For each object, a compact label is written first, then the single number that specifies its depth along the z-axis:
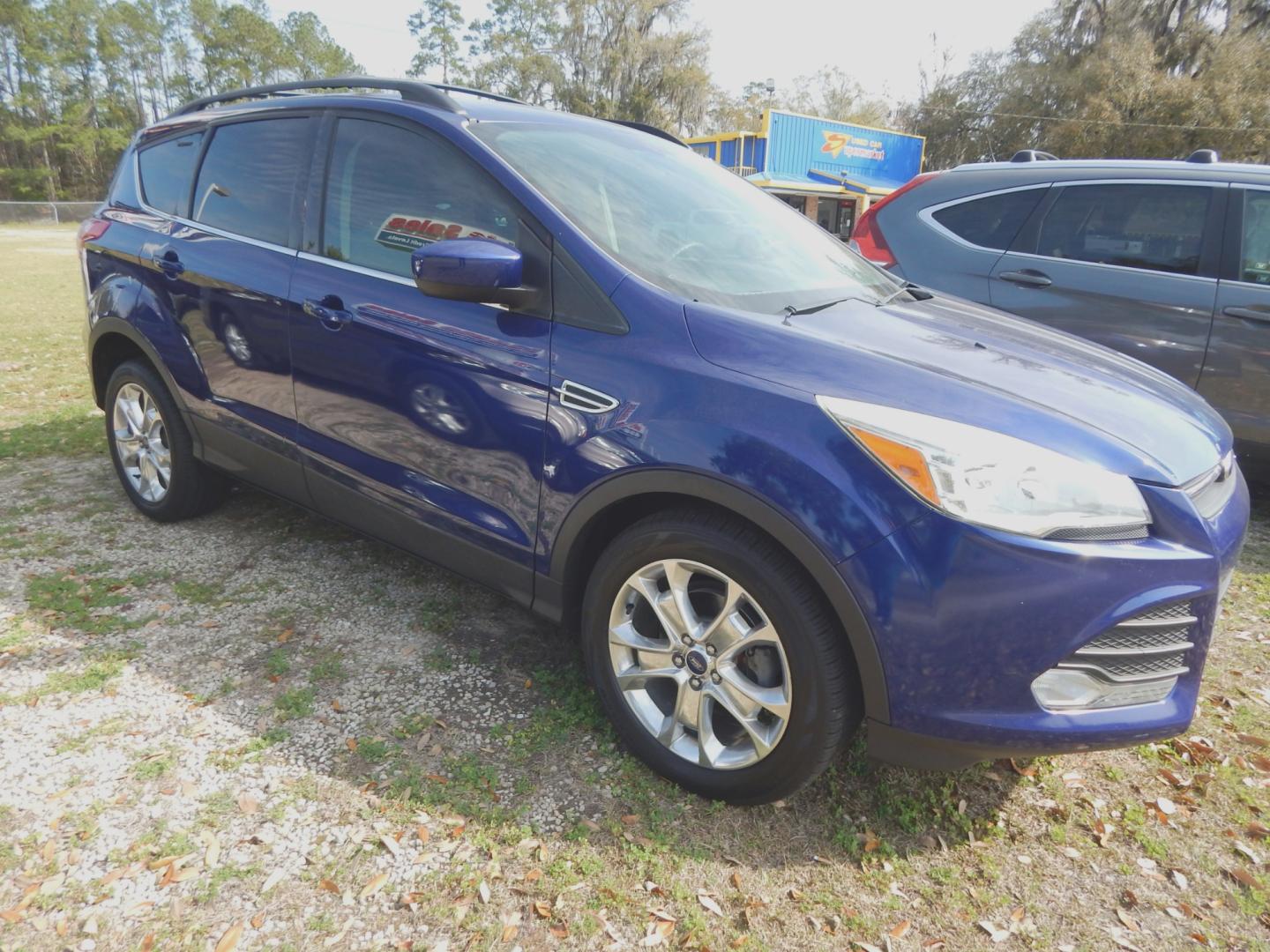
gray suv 4.10
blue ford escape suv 1.83
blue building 26.39
